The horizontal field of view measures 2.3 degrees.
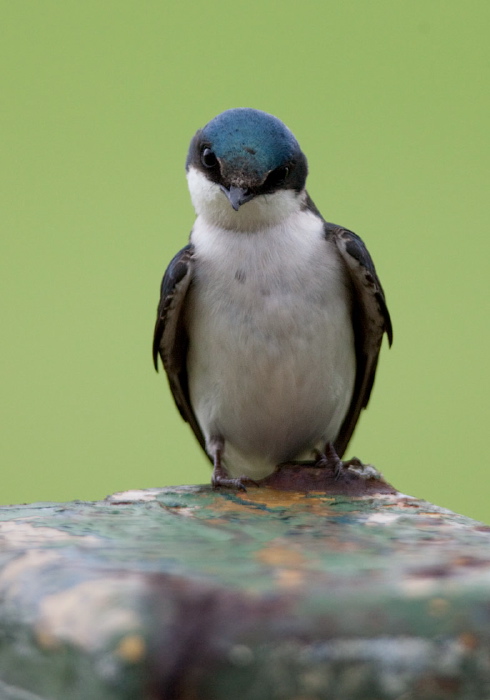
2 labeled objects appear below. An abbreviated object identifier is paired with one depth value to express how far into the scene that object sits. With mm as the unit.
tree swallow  2717
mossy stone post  2613
